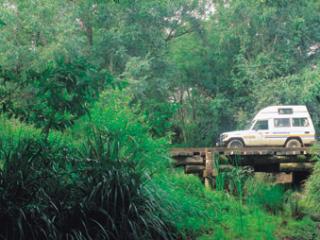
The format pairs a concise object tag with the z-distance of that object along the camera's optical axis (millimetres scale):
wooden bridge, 22168
